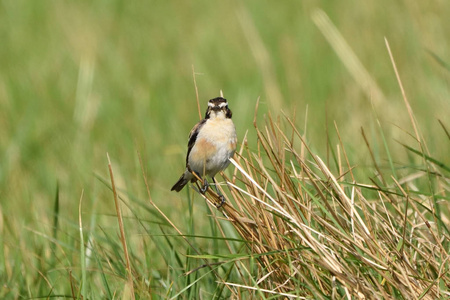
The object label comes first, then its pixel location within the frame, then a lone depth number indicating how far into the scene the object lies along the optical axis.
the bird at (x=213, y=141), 10.34
